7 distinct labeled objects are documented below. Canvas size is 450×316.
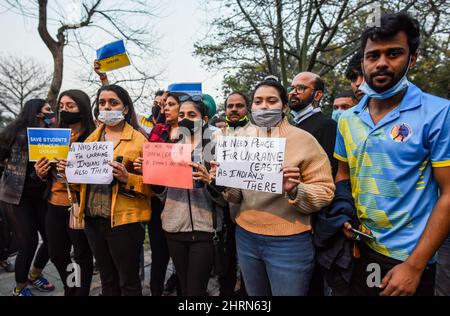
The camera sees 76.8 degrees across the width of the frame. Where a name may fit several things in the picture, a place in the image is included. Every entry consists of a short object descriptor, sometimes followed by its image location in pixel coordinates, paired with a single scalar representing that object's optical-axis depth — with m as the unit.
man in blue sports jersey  1.43
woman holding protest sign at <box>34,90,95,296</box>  2.74
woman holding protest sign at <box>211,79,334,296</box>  1.85
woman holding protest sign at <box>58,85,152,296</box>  2.43
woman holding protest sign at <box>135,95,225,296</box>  2.33
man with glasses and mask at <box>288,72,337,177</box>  2.64
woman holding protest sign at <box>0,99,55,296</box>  2.99
